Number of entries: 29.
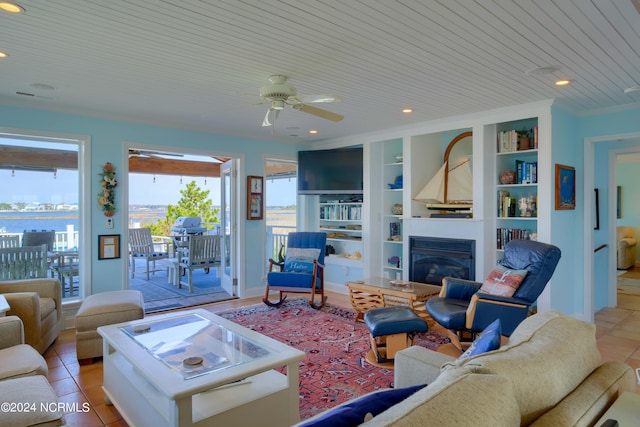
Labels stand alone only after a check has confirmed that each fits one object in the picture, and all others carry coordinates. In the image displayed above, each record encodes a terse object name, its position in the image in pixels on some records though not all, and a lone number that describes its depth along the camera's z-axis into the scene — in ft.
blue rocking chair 16.43
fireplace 15.25
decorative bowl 15.01
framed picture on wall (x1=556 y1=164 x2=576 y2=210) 13.48
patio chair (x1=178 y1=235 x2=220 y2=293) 20.39
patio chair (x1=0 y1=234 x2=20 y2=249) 13.80
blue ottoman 10.06
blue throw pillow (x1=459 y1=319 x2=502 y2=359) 4.72
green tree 31.81
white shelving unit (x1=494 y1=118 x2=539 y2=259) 14.49
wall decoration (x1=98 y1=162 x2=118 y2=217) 14.93
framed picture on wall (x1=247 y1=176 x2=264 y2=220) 19.20
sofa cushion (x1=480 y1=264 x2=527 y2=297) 10.83
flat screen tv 19.38
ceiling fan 10.21
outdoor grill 26.14
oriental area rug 9.07
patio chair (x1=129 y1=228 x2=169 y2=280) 24.11
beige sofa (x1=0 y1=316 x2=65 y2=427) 5.43
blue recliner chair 10.45
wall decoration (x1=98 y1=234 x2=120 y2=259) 14.96
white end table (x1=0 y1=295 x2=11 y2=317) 8.61
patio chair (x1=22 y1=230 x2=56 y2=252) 14.35
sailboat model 16.58
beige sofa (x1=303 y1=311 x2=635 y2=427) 2.78
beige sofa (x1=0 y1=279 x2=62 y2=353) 10.37
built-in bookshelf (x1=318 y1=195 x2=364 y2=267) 20.07
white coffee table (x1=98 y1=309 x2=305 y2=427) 6.24
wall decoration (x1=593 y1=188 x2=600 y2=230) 16.88
